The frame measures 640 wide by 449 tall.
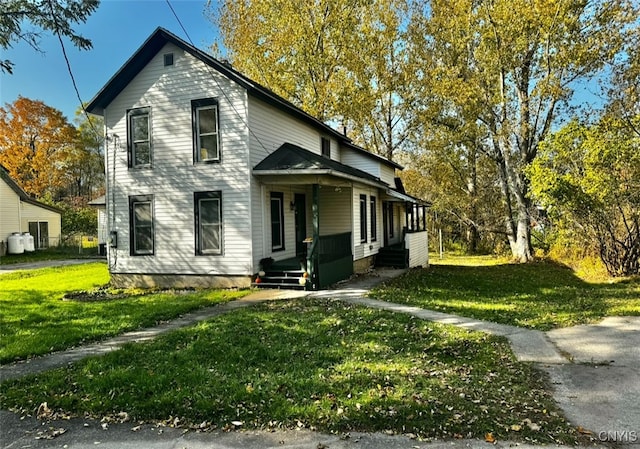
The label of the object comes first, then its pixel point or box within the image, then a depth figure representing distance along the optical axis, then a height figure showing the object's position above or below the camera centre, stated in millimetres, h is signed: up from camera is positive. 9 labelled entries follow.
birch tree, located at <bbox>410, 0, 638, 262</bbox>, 17219 +7608
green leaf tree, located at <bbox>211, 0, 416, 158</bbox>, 23641 +11083
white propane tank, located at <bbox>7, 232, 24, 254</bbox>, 25062 -69
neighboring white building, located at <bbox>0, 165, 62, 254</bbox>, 25297 +1716
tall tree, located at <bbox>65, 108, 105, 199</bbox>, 40584 +8384
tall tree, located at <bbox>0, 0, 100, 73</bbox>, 8602 +4826
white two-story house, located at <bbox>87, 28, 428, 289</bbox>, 11703 +1760
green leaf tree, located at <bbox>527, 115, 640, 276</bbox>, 13062 +1395
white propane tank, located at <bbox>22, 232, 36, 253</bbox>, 26016 +30
